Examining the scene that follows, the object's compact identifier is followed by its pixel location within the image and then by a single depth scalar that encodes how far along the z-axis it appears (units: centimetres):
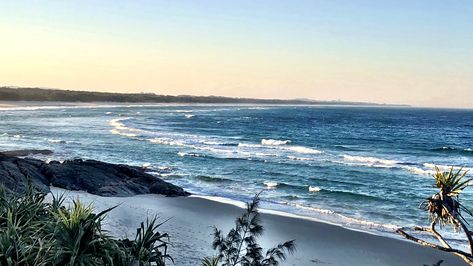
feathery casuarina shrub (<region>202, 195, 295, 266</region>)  1333
